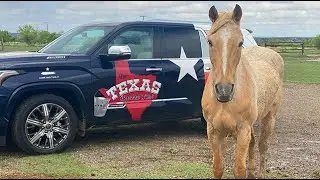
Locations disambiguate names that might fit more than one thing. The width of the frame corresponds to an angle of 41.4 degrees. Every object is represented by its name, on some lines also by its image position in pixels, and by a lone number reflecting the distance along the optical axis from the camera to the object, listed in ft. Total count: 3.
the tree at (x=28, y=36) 174.13
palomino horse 11.52
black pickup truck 18.49
